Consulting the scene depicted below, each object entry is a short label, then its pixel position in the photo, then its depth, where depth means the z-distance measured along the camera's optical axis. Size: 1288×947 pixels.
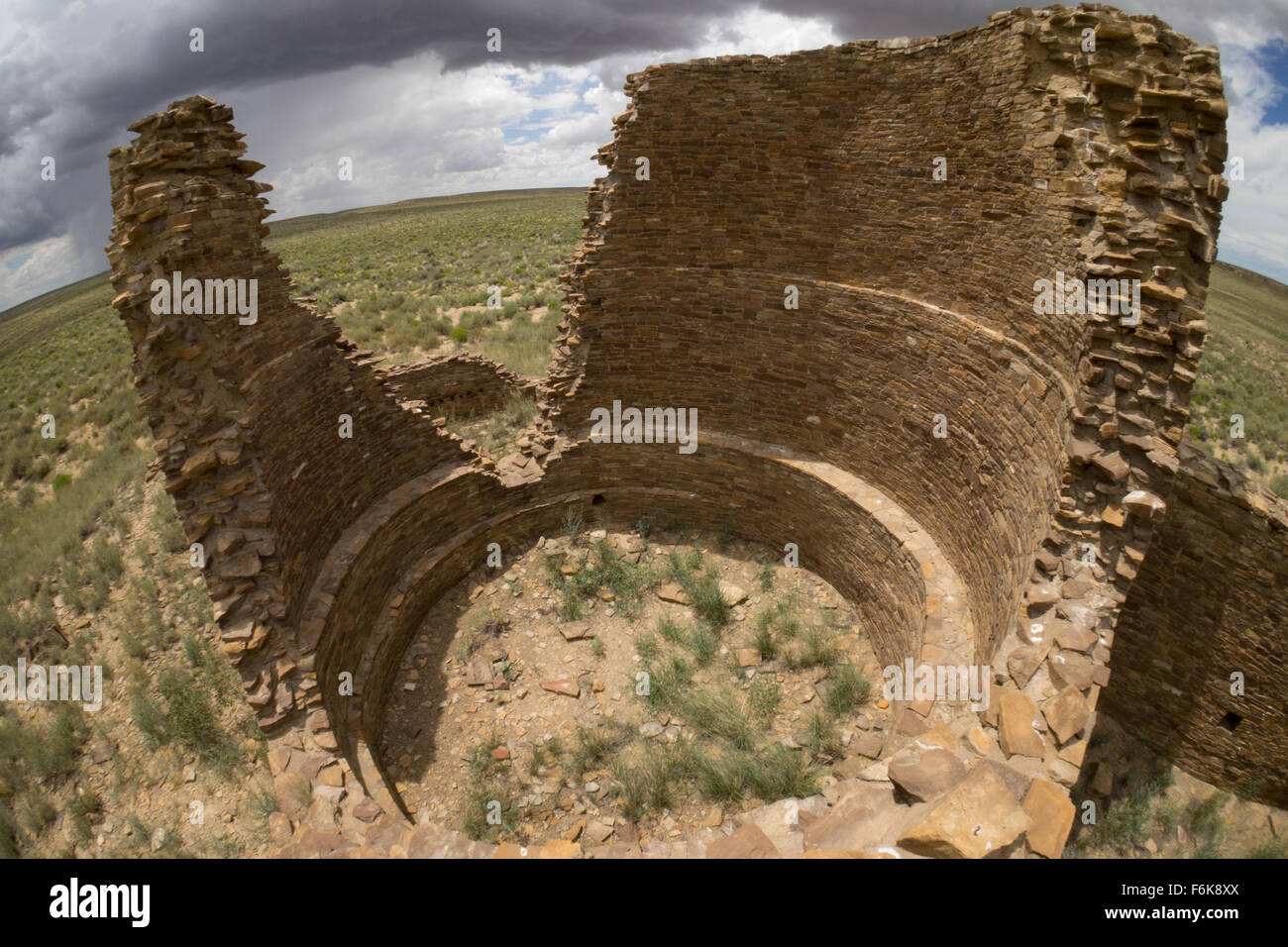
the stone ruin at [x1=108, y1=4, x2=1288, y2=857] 5.41
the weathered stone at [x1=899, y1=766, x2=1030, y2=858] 3.44
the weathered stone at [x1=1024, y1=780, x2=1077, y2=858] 3.54
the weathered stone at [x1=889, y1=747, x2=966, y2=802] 4.05
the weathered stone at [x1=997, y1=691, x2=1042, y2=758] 4.32
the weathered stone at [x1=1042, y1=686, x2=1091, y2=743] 4.31
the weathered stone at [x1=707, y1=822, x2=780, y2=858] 4.04
